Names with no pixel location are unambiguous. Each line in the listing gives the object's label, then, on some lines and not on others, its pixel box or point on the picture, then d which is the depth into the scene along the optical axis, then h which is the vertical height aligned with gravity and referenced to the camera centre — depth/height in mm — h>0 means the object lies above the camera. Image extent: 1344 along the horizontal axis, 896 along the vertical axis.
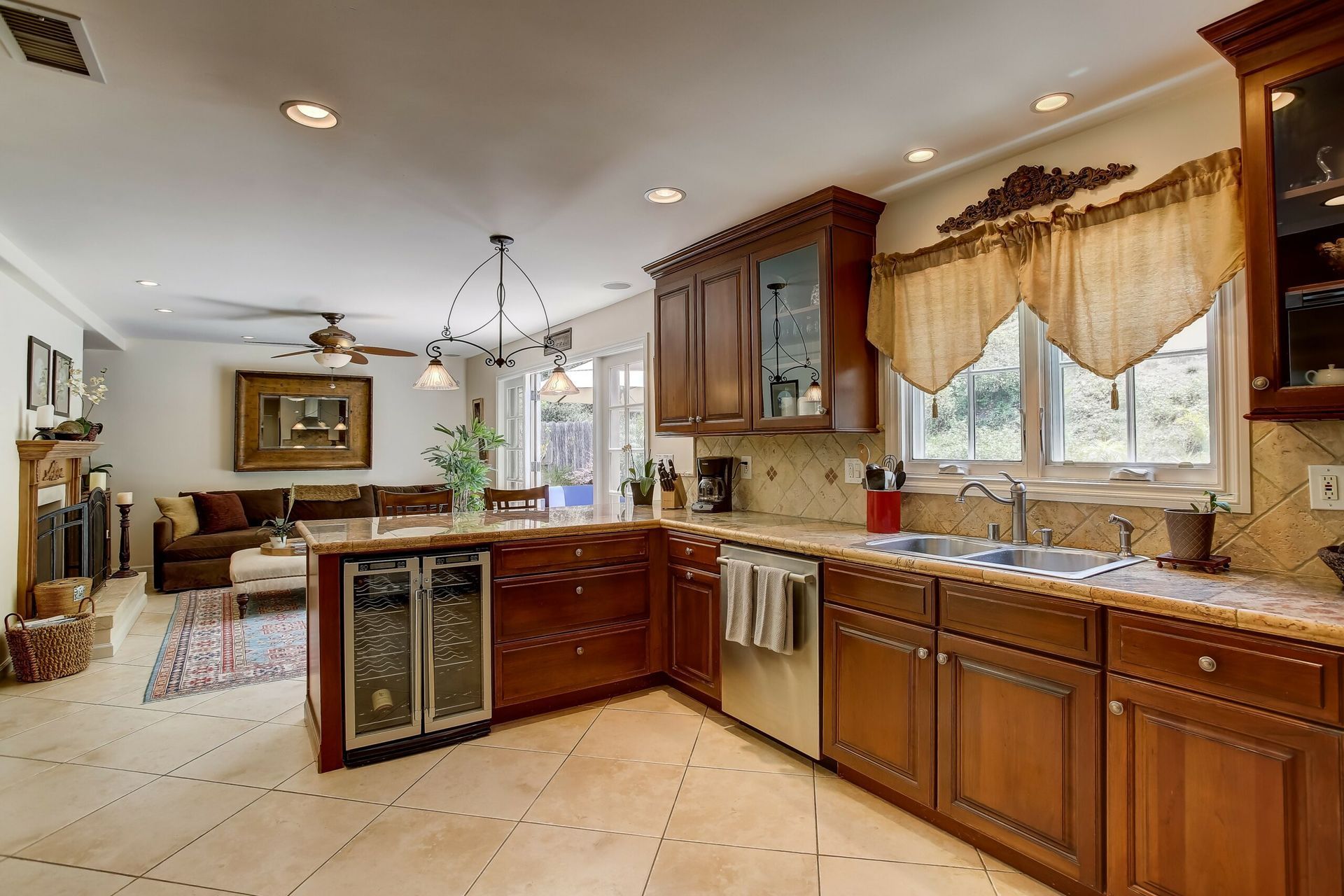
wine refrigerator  2674 -781
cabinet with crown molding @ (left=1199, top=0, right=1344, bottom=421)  1674 +673
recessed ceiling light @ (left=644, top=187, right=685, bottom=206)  2965 +1183
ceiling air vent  1703 +1139
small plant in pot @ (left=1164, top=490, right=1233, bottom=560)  1960 -219
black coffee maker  3820 -138
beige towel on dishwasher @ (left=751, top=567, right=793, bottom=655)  2625 -610
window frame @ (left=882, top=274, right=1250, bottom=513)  2045 +39
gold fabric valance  2062 +648
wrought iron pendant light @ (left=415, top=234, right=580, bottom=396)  3967 +486
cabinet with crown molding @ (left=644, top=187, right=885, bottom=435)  2957 +655
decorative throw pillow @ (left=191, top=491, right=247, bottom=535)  6336 -509
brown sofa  5867 -857
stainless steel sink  2154 -352
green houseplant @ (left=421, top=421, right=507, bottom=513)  6504 -42
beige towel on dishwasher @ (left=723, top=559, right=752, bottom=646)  2801 -613
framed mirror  7086 +418
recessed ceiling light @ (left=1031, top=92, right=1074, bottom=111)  2178 +1171
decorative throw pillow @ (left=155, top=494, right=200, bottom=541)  6102 -509
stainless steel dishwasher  2582 -906
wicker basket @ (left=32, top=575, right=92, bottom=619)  3936 -815
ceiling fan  5133 +873
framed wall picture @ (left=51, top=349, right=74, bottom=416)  4719 +574
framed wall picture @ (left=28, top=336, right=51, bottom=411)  4195 +567
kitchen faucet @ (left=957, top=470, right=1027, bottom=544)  2475 -182
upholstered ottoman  4844 -838
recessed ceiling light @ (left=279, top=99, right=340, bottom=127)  2189 +1159
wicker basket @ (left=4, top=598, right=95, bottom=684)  3557 -1020
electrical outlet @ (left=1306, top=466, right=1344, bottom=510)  1851 -86
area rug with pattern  3662 -1194
